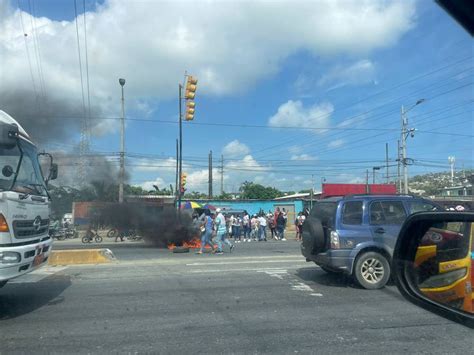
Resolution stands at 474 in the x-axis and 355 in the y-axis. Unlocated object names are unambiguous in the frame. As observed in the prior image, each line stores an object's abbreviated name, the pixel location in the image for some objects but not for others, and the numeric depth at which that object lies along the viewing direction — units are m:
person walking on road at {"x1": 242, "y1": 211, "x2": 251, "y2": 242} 23.84
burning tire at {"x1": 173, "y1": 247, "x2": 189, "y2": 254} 15.63
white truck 5.91
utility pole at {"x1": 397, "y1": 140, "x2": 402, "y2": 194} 36.08
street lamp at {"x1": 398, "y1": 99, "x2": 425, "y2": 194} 33.38
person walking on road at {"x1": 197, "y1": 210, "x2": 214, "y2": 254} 15.01
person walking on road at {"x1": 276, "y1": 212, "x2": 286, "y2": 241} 23.05
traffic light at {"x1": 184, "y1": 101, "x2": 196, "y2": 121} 16.48
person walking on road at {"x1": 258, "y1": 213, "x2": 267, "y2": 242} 22.83
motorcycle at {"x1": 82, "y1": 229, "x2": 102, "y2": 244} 22.44
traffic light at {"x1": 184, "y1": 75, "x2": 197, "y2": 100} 15.81
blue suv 8.31
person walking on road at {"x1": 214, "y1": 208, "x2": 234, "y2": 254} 15.39
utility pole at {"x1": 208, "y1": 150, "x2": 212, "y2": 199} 53.44
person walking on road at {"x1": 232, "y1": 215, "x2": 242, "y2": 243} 23.52
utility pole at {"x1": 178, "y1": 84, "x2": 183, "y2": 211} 23.03
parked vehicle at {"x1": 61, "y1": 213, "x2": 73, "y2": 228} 27.73
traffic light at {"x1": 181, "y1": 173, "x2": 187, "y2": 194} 24.93
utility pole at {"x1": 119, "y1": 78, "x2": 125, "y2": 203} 27.23
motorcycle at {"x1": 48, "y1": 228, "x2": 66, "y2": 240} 26.12
